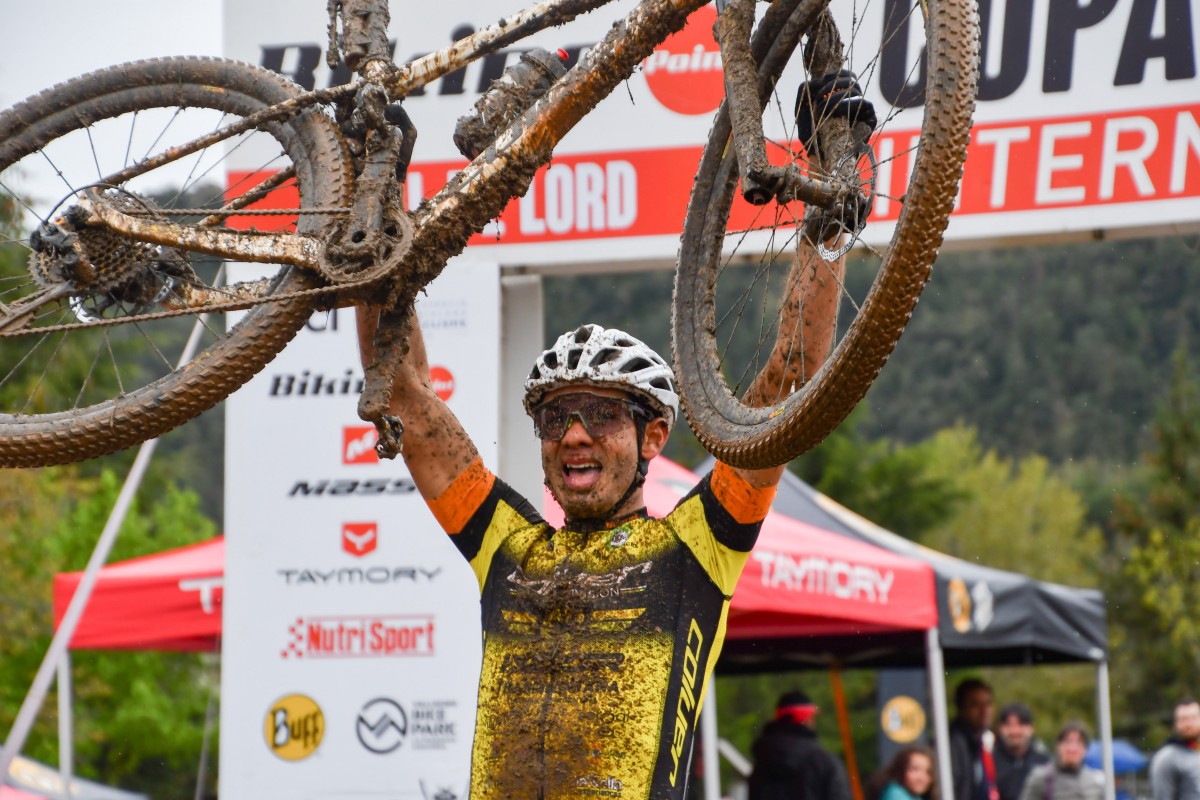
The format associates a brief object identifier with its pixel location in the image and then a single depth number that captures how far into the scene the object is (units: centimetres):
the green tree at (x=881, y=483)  3503
